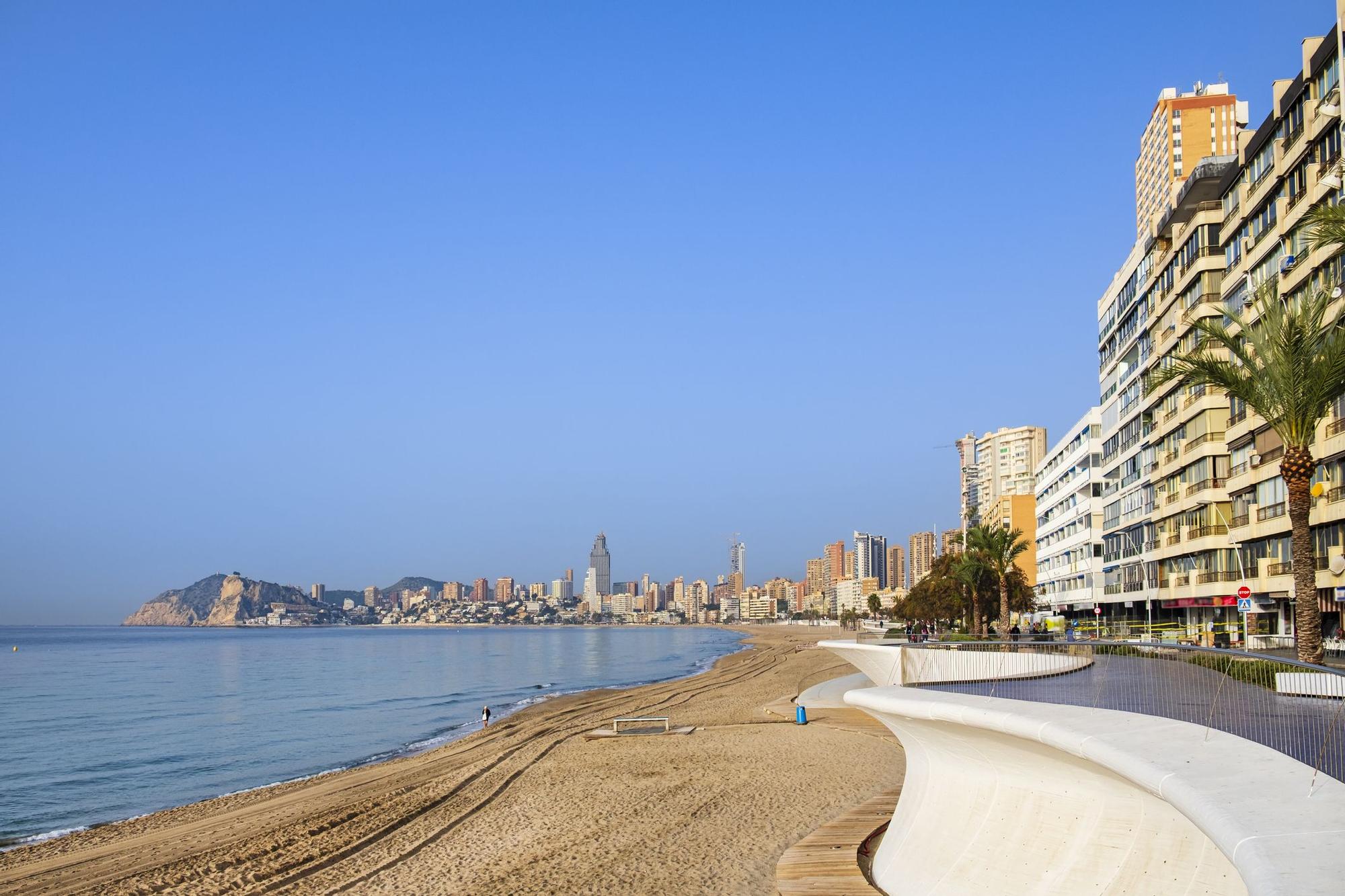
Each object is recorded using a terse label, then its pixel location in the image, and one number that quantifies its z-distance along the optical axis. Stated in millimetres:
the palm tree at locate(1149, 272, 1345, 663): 18125
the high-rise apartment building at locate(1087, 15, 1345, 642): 33719
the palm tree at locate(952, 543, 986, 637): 58719
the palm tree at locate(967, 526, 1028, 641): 52031
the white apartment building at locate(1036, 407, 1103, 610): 68375
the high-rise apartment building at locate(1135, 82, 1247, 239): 117938
